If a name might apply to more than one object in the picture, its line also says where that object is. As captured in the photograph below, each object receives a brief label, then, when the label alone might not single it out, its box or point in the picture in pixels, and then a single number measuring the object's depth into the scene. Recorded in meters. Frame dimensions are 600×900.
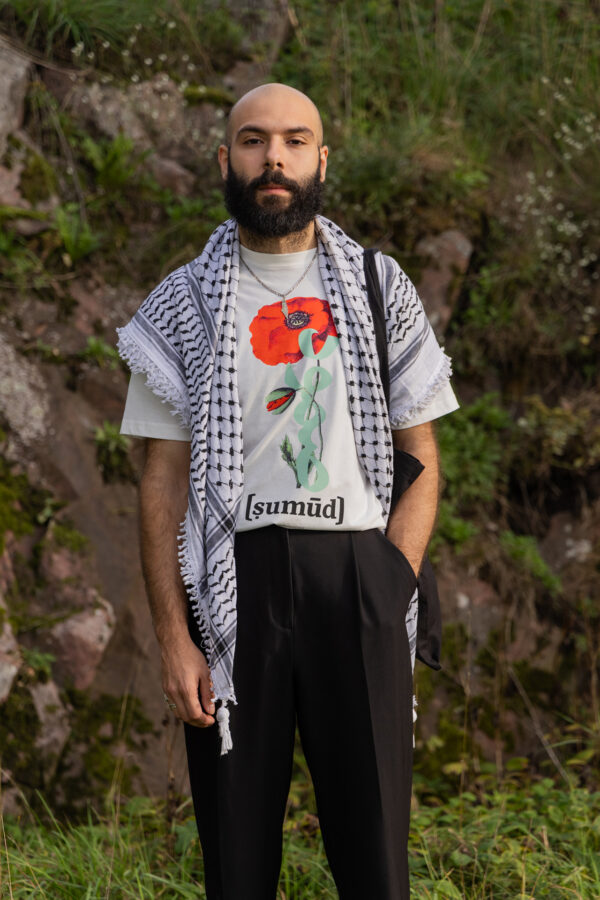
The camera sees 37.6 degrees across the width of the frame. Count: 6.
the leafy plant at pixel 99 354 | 4.86
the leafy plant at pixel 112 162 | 5.48
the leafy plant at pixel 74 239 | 5.09
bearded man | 2.28
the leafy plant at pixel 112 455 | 4.64
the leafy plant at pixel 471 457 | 5.30
